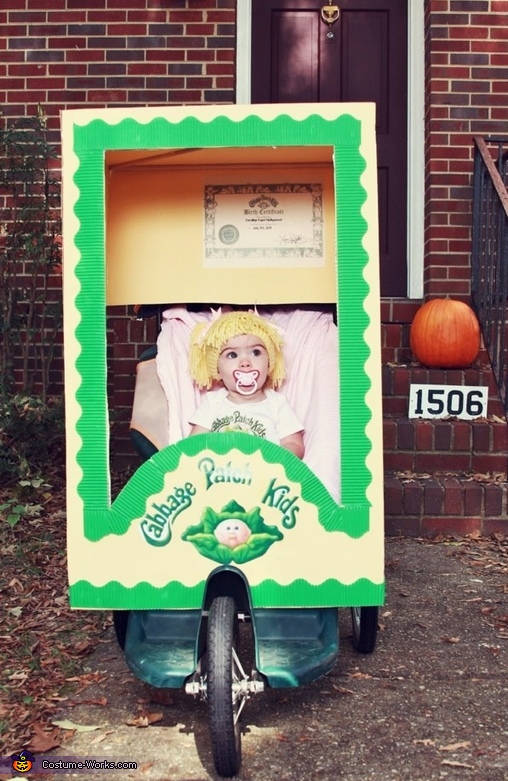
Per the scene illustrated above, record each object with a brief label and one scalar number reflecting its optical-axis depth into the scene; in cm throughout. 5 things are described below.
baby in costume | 298
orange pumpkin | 469
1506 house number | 465
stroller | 240
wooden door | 568
